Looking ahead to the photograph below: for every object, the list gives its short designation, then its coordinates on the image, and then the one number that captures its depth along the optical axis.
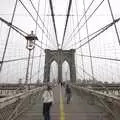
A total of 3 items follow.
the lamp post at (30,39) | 5.90
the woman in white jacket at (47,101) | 3.81
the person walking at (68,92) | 7.41
